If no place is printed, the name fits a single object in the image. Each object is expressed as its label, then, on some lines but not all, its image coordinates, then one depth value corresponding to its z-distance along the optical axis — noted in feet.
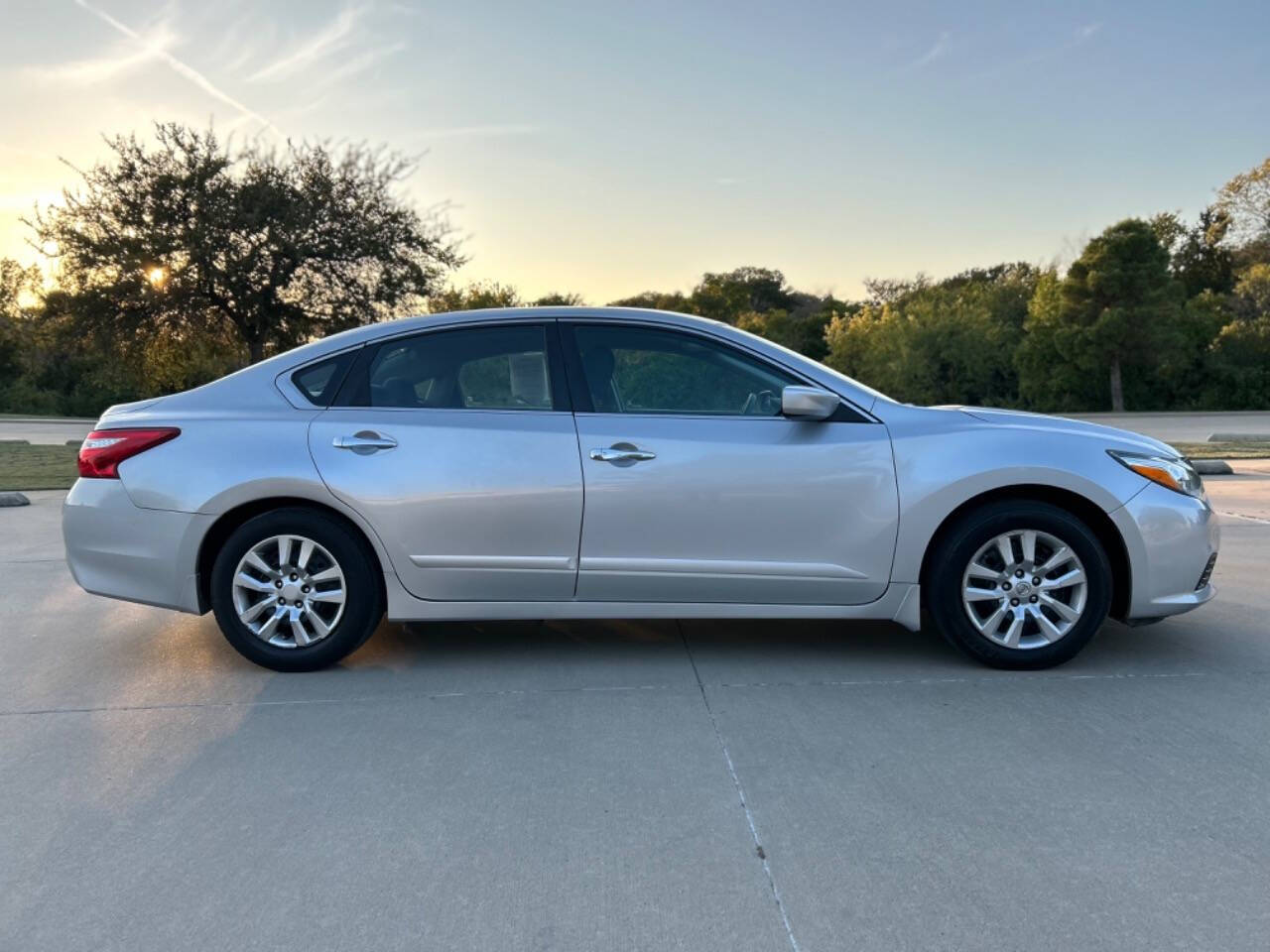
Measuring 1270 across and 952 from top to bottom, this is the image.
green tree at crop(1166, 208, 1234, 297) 167.43
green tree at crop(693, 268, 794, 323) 169.89
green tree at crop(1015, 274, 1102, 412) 138.10
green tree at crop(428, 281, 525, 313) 100.84
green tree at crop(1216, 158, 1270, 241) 149.89
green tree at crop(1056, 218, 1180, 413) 129.08
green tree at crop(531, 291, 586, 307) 116.76
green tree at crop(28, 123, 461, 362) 66.80
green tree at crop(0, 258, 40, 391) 140.05
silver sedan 14.98
